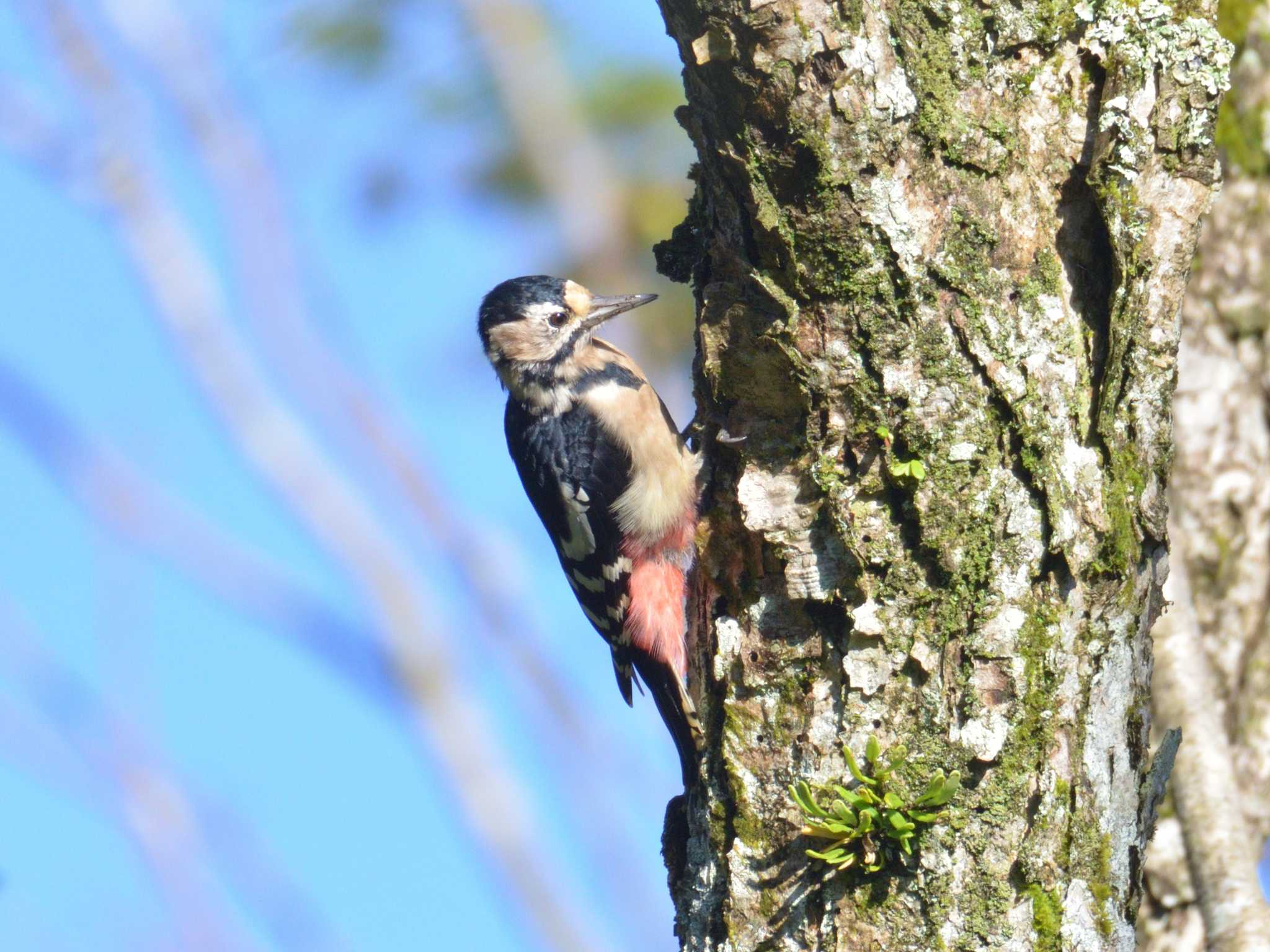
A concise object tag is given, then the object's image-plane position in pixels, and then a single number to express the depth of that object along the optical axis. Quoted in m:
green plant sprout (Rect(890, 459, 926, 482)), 5.71
